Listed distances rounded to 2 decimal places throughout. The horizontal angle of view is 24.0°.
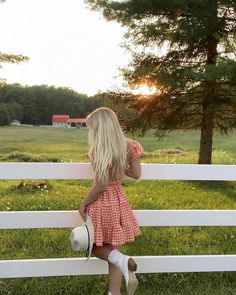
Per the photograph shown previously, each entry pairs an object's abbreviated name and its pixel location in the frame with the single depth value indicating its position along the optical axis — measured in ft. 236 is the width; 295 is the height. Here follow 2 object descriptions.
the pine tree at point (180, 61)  44.09
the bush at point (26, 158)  55.94
